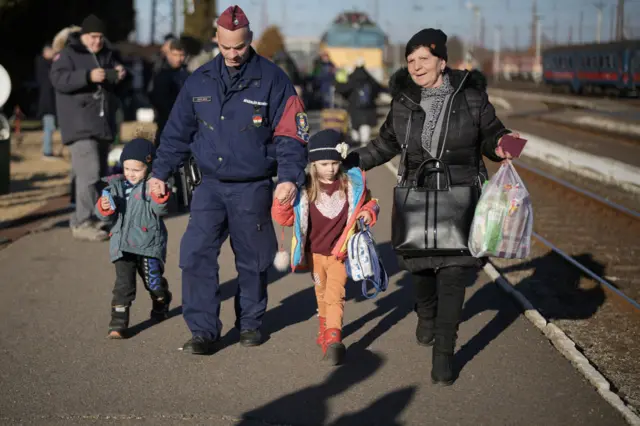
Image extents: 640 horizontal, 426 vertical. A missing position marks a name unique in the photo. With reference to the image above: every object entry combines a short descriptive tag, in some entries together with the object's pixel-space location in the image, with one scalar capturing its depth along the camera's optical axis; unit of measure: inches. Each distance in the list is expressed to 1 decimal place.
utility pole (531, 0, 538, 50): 4167.3
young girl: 241.6
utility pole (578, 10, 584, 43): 4614.7
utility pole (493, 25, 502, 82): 4136.6
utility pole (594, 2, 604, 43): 3749.3
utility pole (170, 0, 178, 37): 1440.7
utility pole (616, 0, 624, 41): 2544.0
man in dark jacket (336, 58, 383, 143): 821.9
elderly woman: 223.5
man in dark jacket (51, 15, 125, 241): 399.2
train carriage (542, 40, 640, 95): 1781.5
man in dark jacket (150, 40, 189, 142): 458.6
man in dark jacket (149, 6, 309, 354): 236.7
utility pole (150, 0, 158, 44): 1932.3
